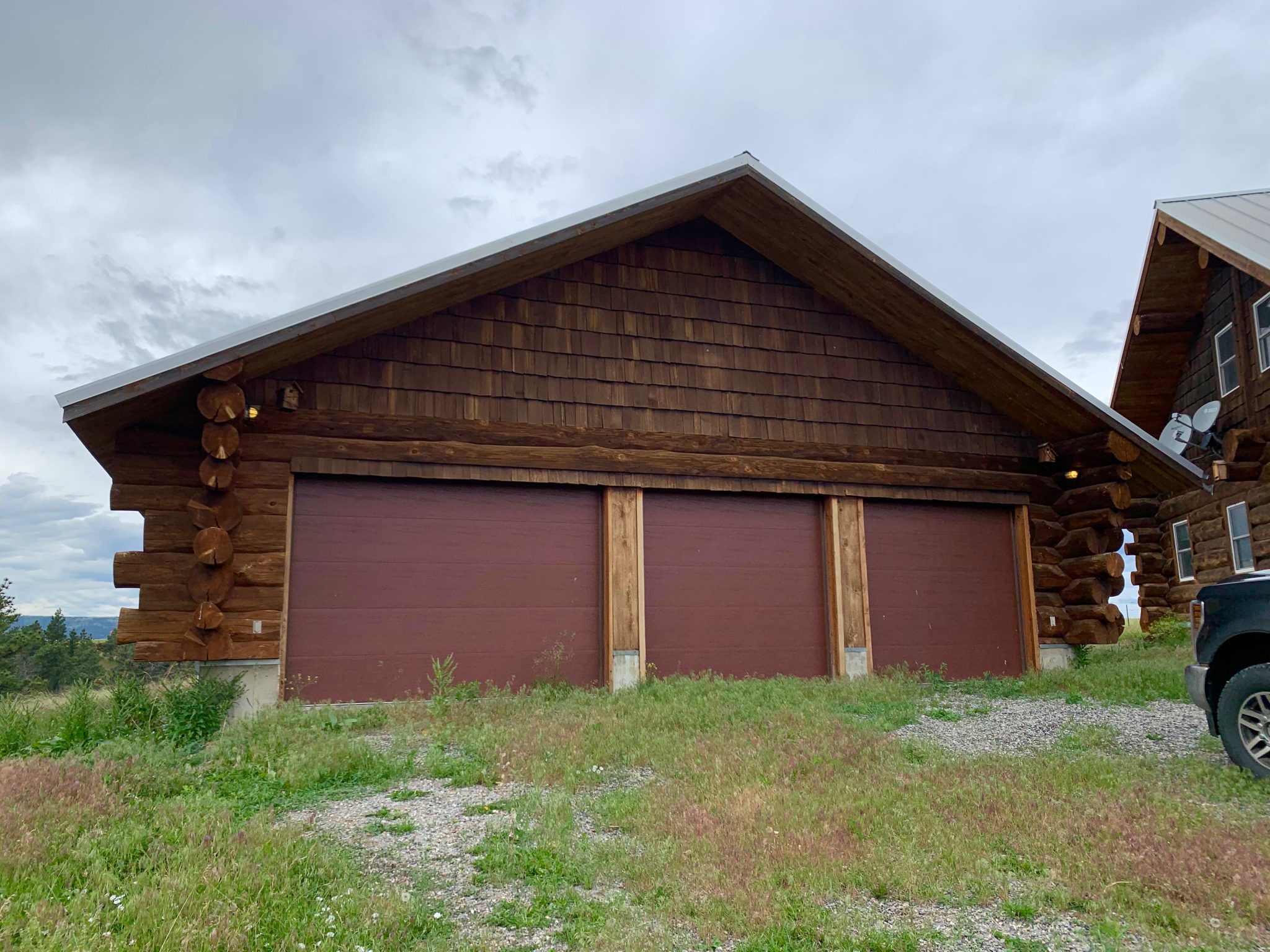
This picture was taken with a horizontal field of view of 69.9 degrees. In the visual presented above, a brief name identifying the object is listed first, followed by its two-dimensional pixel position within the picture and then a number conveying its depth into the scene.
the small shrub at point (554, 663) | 10.62
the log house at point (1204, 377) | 14.91
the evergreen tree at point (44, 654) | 27.92
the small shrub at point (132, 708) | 7.98
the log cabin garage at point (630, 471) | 9.50
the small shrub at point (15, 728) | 7.29
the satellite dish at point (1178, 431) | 15.90
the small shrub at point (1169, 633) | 16.33
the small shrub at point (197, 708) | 8.13
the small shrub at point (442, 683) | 8.99
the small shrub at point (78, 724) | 7.33
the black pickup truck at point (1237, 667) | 6.12
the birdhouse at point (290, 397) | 9.76
